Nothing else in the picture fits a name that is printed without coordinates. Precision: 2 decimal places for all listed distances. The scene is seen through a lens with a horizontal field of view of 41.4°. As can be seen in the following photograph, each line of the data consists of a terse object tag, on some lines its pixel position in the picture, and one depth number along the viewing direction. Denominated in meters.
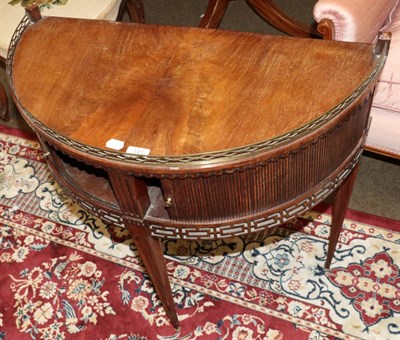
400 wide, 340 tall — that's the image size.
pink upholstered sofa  1.28
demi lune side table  0.89
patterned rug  1.40
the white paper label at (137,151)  0.89
